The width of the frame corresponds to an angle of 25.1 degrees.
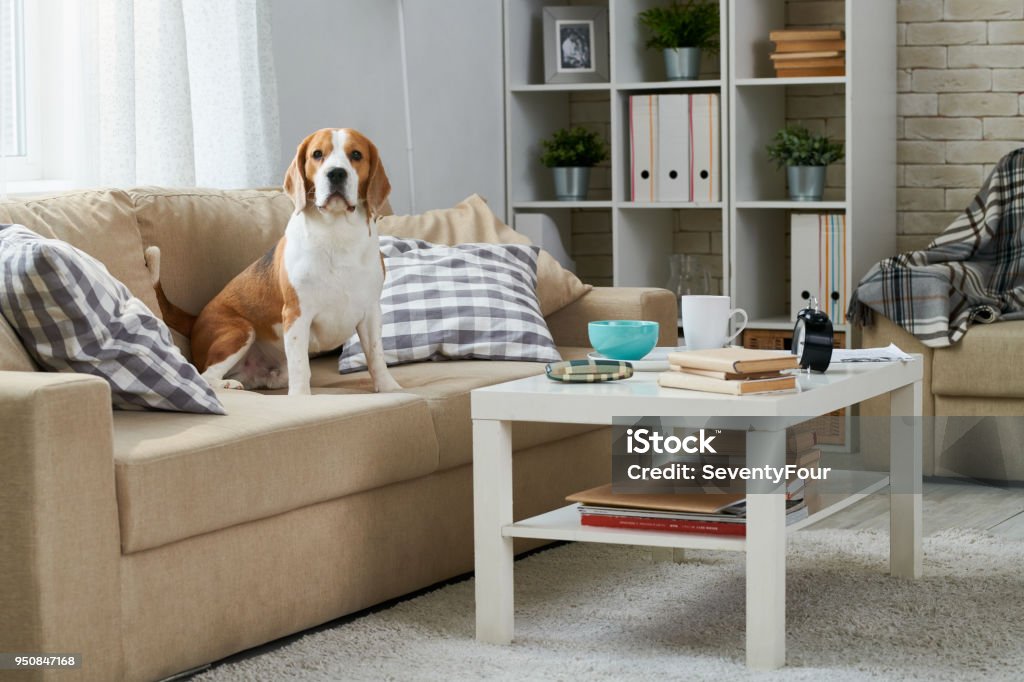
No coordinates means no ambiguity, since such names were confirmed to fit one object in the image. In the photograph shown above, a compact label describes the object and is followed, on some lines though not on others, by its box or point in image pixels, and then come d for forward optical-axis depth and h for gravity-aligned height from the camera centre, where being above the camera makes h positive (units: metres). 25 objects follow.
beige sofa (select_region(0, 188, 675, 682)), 3.24 -0.62
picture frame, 7.81 +0.22
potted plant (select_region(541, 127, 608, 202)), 7.78 -0.17
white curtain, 5.32 +0.06
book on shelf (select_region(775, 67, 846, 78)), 7.02 +0.09
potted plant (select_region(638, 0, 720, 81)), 7.45 +0.23
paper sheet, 4.27 -0.48
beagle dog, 4.60 -0.34
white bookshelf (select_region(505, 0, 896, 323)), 7.03 -0.11
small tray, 3.85 -0.44
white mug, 4.21 -0.40
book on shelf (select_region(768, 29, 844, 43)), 6.95 +0.20
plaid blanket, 6.25 -0.50
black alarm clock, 3.97 -0.41
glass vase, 7.39 -0.55
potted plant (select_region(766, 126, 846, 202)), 7.13 -0.17
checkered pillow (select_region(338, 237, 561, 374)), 5.29 -0.47
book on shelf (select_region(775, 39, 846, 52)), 6.98 +0.17
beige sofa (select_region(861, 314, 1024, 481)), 6.14 -0.82
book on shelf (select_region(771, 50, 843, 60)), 6.98 +0.14
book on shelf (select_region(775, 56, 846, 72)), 6.99 +0.12
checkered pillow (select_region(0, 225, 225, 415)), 3.65 -0.33
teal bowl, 4.15 -0.42
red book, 3.70 -0.68
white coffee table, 3.52 -0.56
